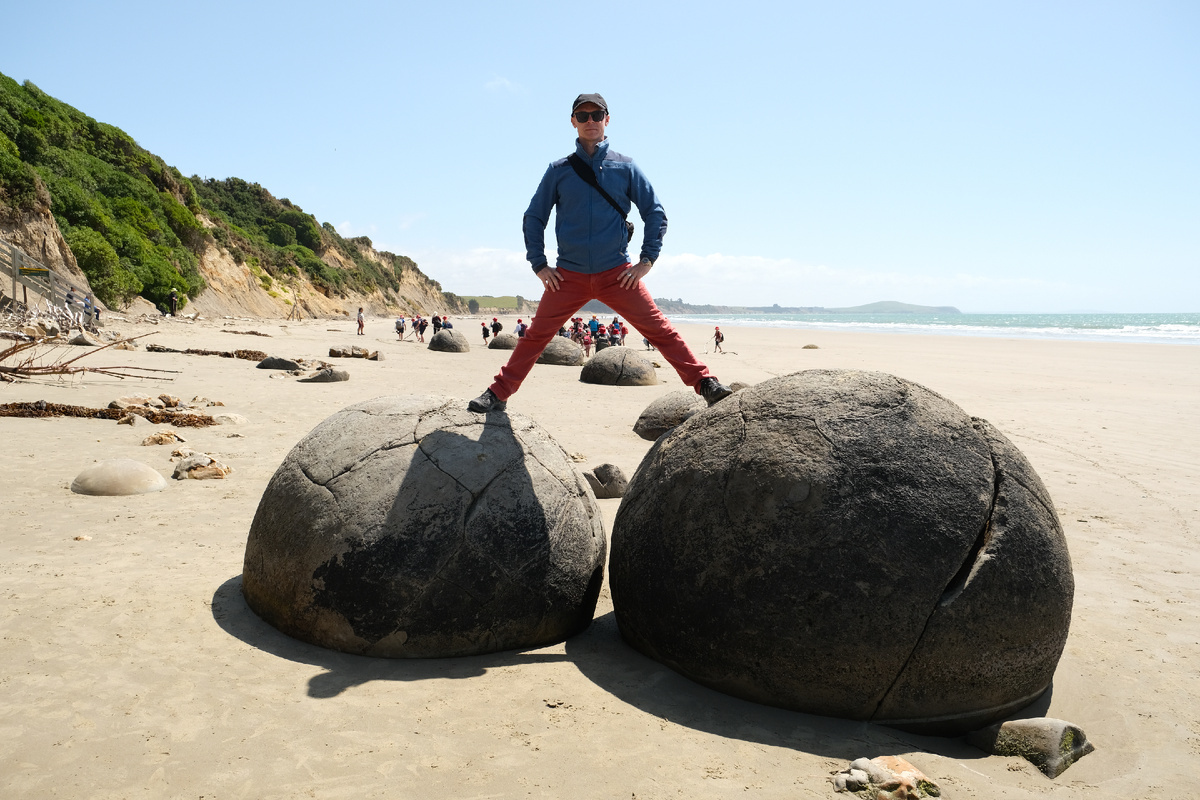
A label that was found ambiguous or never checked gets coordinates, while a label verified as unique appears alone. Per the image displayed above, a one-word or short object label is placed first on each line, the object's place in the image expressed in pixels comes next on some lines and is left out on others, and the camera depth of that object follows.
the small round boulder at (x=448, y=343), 27.77
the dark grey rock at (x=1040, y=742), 3.27
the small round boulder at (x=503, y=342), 28.85
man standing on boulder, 4.41
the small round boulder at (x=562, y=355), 22.53
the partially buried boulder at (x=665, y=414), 11.21
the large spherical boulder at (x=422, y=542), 3.92
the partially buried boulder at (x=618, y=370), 17.72
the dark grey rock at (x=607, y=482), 8.00
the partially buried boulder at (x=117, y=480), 6.99
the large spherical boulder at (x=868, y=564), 3.34
